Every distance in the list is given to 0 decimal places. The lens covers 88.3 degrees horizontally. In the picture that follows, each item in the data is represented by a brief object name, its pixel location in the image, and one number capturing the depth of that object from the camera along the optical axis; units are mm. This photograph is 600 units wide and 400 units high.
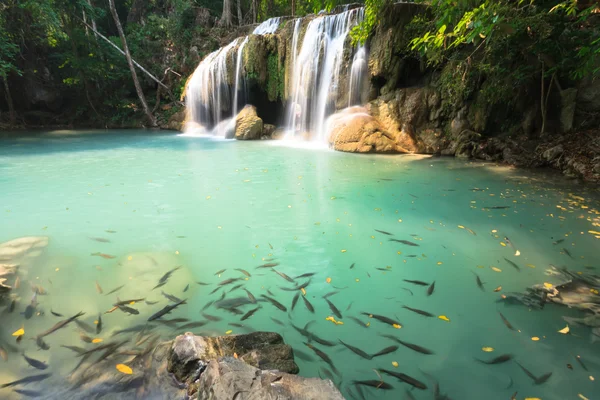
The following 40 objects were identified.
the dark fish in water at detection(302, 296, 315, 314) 2758
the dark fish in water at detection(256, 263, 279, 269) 3463
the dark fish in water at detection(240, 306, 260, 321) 2659
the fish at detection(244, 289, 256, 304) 2869
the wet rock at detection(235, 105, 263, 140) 14070
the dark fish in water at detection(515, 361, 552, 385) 2041
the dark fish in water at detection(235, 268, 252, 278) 3289
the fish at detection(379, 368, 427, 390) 2021
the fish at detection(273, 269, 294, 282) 3218
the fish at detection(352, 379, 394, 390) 2020
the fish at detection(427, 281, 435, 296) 2996
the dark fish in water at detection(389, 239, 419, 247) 3973
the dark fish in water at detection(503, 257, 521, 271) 3371
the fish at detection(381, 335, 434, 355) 2297
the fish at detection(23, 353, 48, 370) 2139
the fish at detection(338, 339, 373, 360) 2250
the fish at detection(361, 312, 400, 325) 2600
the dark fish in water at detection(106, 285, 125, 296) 2988
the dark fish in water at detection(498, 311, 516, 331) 2514
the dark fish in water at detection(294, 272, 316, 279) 3287
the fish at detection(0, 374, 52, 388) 1987
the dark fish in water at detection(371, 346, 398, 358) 2271
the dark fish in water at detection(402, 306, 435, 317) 2689
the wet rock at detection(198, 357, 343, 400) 1591
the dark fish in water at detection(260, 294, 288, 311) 2789
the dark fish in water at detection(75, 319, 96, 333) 2479
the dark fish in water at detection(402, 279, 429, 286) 3145
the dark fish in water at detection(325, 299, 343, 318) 2706
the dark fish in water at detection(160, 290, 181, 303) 2873
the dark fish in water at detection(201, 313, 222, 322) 2637
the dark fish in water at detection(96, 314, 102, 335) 2469
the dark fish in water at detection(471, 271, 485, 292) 3057
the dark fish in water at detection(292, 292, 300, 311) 2843
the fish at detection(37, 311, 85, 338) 2449
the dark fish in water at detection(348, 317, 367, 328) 2572
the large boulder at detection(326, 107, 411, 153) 10320
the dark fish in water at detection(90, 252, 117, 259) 3639
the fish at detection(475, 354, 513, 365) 2203
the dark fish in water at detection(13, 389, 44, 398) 1927
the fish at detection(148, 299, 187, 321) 2639
